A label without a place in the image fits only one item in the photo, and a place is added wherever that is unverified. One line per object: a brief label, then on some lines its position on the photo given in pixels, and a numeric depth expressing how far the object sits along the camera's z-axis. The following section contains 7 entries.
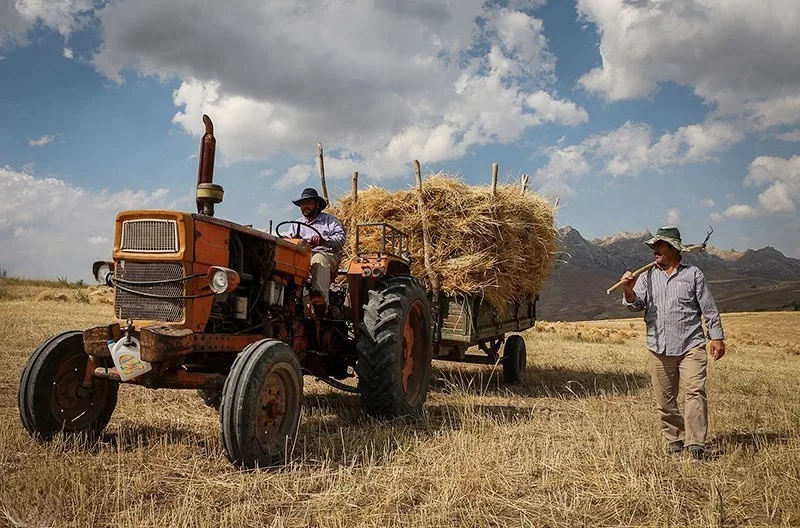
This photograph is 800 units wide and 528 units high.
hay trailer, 7.43
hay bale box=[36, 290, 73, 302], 19.34
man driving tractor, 5.53
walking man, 4.75
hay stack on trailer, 7.55
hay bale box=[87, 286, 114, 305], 19.72
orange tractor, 3.92
